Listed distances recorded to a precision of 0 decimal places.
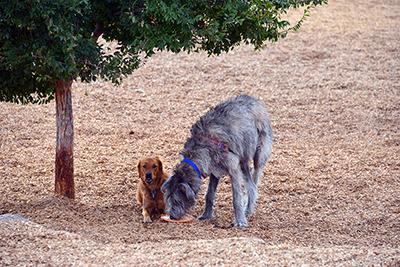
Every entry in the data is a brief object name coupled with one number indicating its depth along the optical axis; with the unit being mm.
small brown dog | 19250
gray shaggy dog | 18469
